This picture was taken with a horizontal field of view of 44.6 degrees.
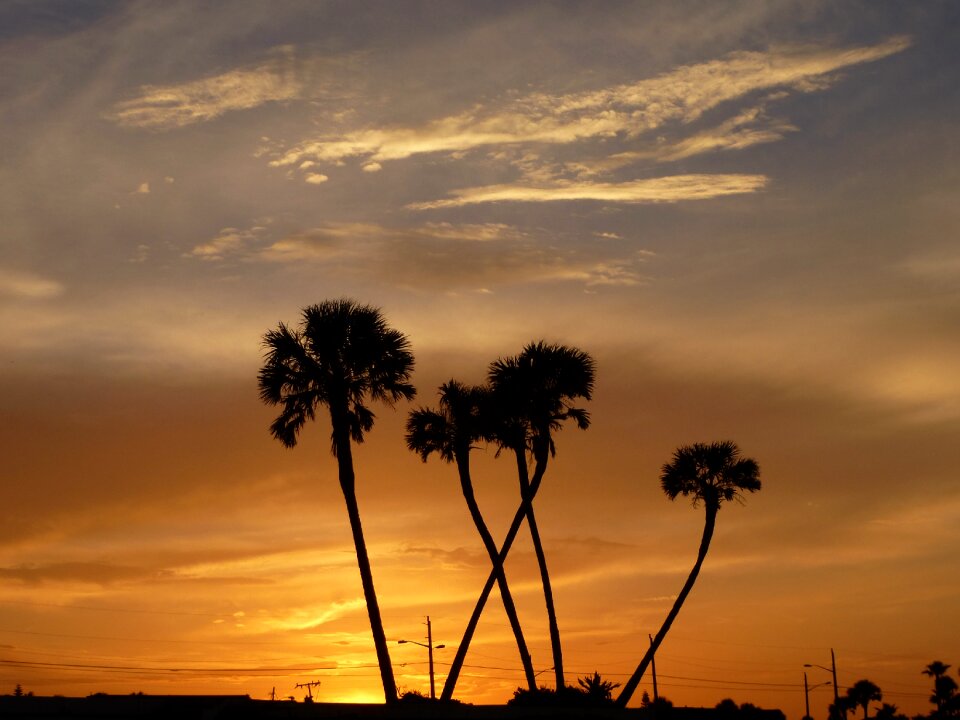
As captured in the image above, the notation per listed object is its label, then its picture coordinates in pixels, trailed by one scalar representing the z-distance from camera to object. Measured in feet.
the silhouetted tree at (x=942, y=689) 463.42
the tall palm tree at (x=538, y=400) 202.18
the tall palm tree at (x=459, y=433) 200.44
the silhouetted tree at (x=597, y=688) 199.00
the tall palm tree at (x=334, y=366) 169.68
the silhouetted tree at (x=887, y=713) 462.19
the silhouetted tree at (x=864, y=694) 469.98
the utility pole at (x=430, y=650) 304.09
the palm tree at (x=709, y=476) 235.40
